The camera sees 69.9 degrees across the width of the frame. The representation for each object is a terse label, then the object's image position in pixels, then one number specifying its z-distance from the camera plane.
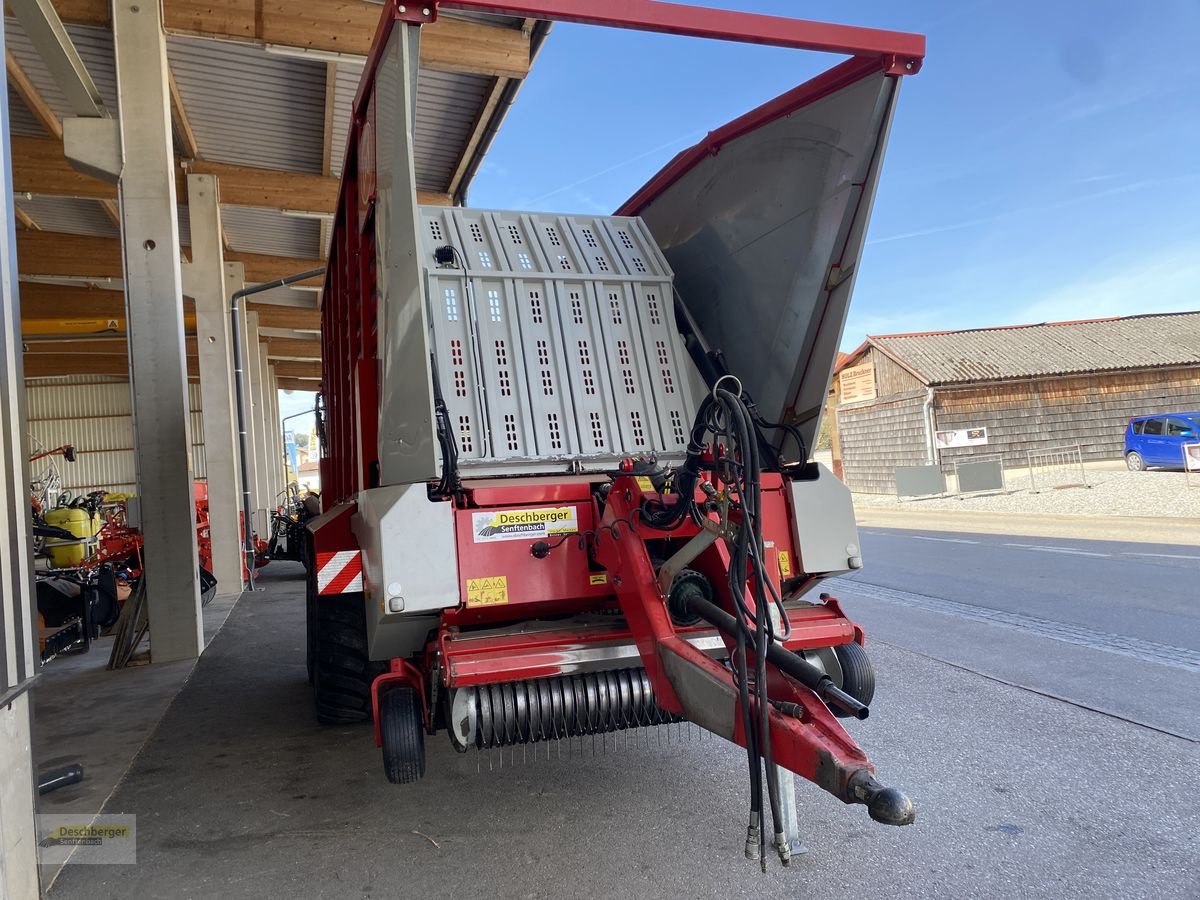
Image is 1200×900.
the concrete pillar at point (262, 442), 21.75
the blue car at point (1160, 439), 21.08
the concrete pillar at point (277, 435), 26.58
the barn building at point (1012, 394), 26.34
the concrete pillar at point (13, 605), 2.71
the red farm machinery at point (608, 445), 2.96
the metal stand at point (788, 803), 2.55
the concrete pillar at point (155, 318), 7.23
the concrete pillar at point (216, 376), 11.20
